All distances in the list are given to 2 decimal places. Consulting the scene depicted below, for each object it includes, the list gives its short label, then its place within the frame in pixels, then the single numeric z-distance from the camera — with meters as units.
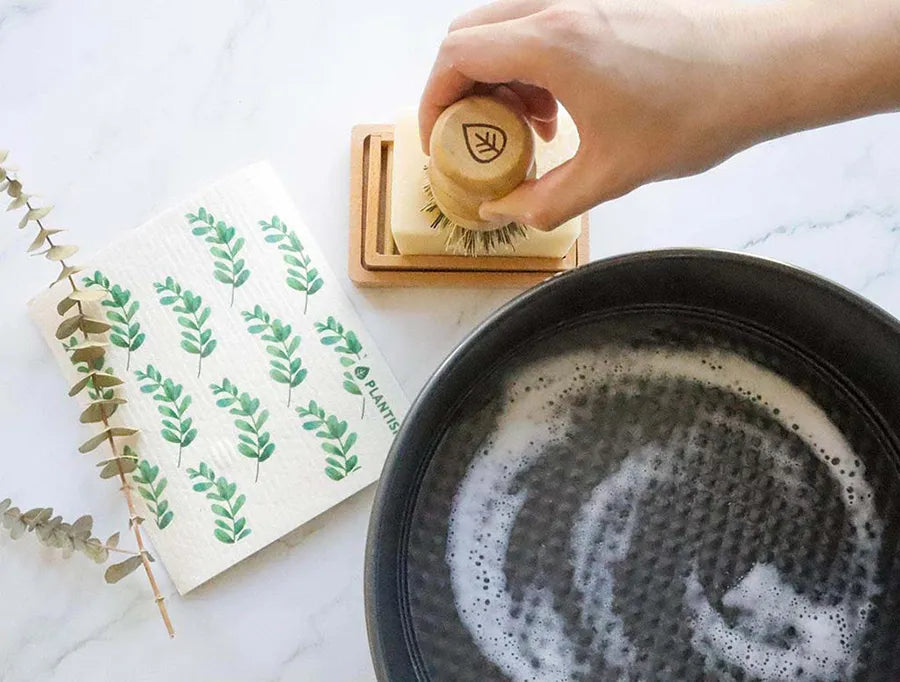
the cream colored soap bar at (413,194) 0.52
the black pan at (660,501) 0.52
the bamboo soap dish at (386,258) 0.56
